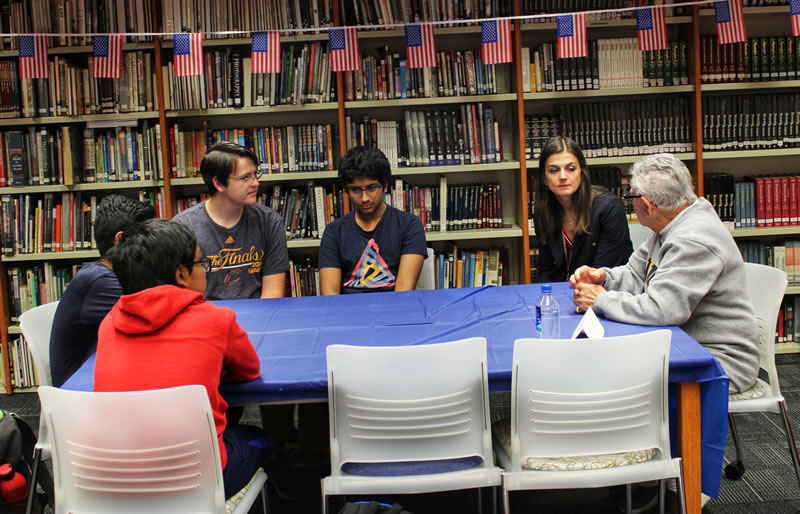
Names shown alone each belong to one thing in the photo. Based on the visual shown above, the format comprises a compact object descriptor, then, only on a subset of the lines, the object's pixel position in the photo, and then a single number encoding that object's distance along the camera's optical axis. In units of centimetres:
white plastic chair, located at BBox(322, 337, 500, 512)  202
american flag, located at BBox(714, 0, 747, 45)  386
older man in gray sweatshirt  239
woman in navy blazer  336
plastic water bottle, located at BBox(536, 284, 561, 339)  246
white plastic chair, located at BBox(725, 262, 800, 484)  253
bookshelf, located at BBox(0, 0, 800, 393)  417
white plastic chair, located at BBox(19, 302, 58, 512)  273
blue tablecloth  216
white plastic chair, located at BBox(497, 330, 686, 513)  202
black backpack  254
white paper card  231
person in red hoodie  195
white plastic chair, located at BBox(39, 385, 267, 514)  185
